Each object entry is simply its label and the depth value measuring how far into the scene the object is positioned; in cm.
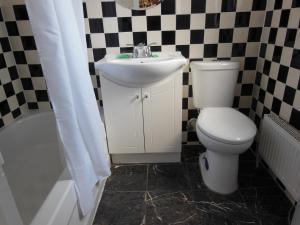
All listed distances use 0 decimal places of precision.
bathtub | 92
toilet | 128
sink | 136
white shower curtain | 82
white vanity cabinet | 154
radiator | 120
